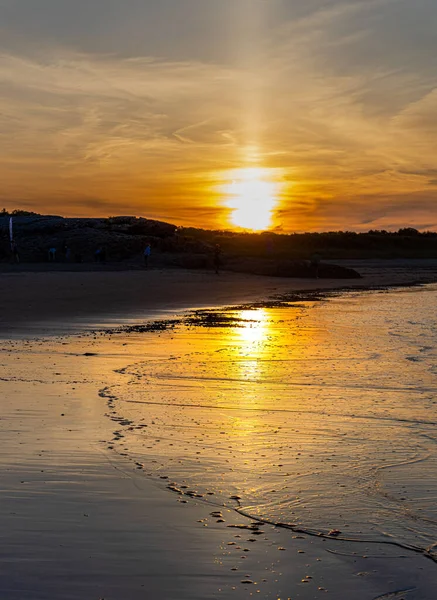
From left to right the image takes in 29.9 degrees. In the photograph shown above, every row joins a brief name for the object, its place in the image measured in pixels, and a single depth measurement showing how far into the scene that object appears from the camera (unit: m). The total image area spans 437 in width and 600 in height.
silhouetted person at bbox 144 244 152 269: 44.59
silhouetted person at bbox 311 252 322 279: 42.03
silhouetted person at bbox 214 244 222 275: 41.38
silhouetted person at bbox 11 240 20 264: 50.38
